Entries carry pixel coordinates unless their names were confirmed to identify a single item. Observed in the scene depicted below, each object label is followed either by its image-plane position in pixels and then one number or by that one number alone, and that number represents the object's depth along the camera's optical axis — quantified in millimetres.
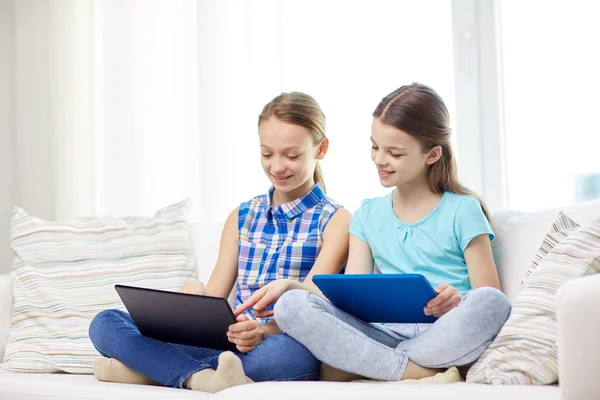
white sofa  2402
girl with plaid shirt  2800
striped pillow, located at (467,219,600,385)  2518
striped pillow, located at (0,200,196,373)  3043
